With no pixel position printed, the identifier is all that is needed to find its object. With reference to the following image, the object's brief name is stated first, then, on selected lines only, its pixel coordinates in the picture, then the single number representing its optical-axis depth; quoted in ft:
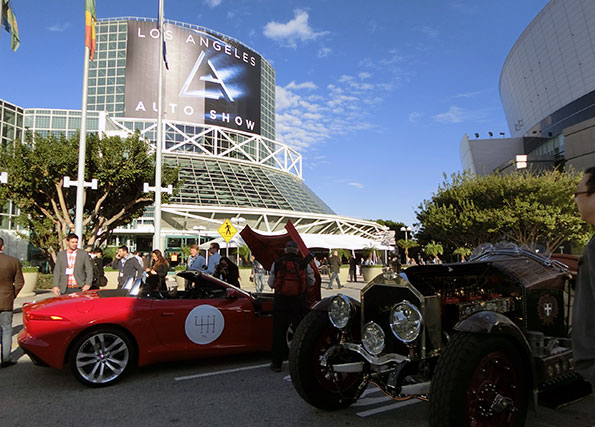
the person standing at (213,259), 32.24
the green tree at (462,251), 89.05
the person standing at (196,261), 32.24
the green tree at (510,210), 80.43
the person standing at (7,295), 18.86
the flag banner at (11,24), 43.66
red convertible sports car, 15.67
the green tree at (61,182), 55.83
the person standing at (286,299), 18.22
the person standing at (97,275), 31.28
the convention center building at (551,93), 163.53
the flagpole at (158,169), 57.00
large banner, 192.44
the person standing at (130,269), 30.78
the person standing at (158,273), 28.25
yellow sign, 45.32
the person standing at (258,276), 59.31
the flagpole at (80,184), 45.60
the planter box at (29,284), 52.03
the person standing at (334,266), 65.90
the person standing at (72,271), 23.70
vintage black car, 9.55
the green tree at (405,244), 130.52
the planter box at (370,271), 78.95
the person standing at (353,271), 85.74
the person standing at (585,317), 5.55
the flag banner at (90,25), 48.07
